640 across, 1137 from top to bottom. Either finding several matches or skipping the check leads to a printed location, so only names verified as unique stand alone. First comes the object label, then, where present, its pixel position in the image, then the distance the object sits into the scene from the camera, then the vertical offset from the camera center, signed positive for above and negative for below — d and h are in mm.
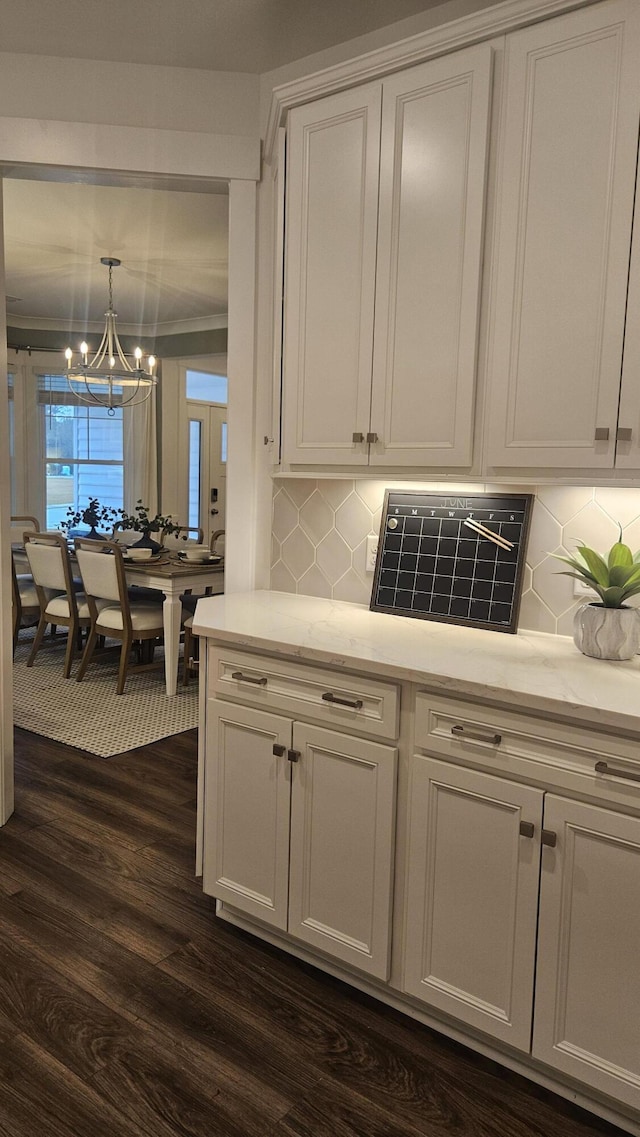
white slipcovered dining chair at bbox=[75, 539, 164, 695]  4758 -908
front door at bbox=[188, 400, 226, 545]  8227 +73
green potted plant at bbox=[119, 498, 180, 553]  5402 -404
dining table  4758 -709
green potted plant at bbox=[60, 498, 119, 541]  5790 -383
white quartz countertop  1604 -442
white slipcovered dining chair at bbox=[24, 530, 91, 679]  5141 -813
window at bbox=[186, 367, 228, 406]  8023 +903
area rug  4051 -1415
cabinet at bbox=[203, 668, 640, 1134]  1591 -904
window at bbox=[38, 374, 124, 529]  7633 +178
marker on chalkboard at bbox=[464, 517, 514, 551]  2225 -161
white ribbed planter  1895 -370
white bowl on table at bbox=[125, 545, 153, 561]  5086 -567
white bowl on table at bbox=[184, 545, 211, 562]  5141 -559
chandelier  5535 +723
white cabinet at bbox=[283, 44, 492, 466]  1990 +584
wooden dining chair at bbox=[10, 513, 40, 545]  7139 -580
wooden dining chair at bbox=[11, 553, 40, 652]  5684 -1001
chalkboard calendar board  2217 -239
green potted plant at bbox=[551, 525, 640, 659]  1891 -311
